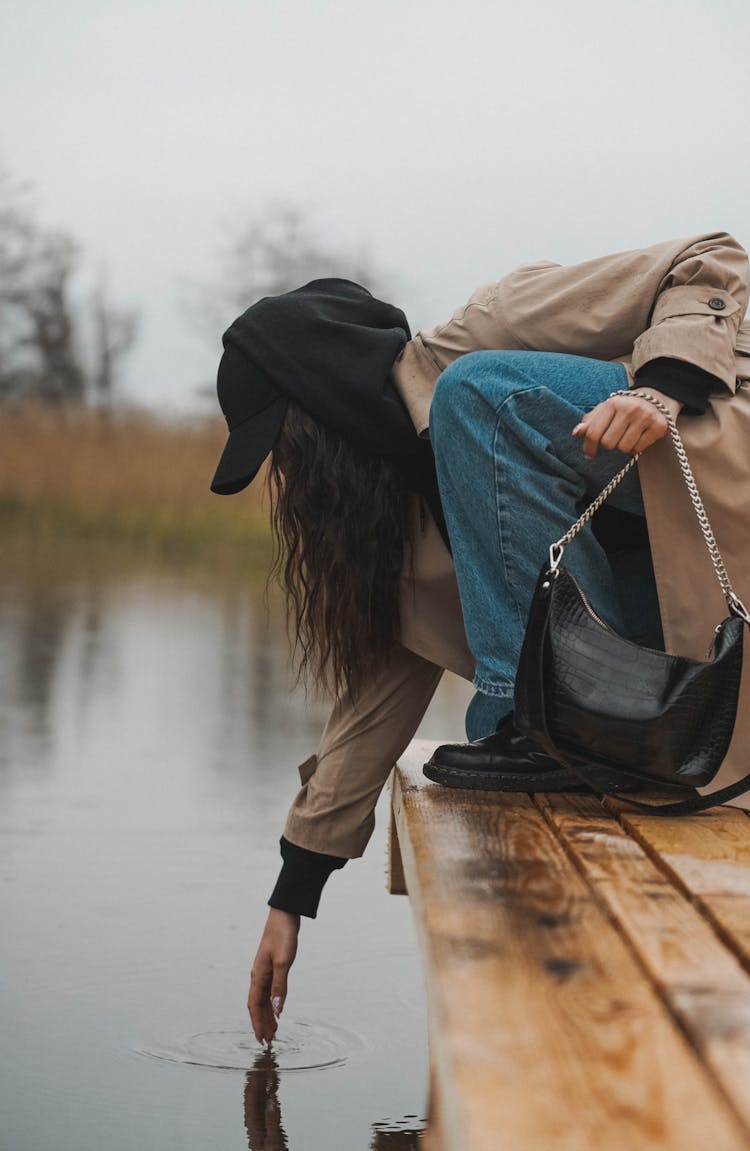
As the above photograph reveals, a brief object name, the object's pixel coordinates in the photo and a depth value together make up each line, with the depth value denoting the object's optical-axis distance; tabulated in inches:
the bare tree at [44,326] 1121.1
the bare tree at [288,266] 1273.0
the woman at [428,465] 121.3
